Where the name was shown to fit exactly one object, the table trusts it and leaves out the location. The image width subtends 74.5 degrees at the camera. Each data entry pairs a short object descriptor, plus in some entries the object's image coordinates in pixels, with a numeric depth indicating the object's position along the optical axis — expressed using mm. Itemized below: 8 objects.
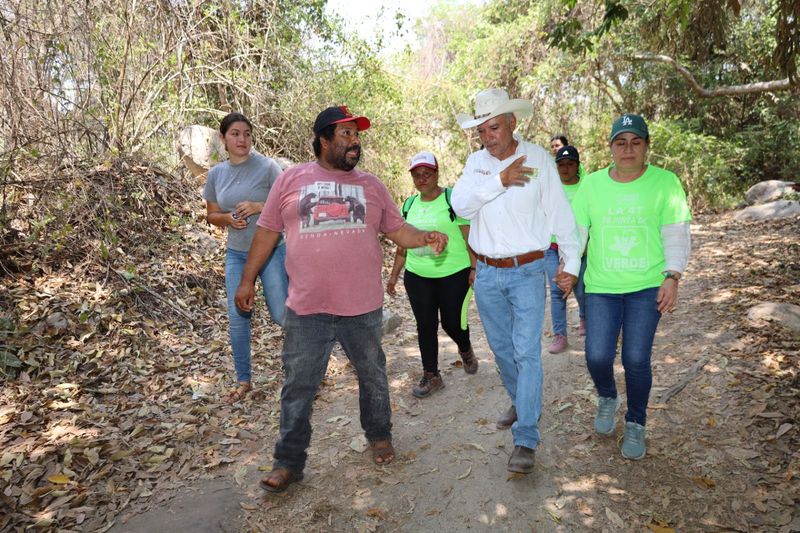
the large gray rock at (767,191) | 13594
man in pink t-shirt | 3188
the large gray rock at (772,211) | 11828
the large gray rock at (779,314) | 5160
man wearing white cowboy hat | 3393
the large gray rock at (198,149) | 8242
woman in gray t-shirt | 4289
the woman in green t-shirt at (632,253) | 3297
